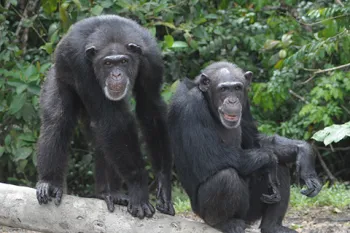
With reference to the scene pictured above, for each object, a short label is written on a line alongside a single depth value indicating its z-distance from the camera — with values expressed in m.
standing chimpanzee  13.49
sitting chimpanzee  12.72
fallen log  12.66
